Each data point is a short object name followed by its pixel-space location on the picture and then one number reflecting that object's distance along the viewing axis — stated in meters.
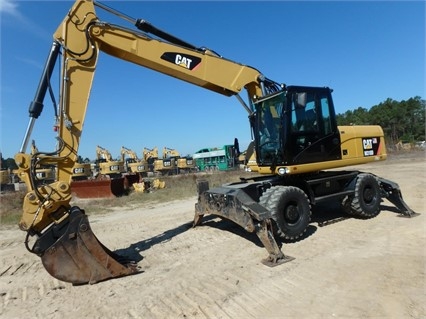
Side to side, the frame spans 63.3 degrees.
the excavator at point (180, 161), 33.44
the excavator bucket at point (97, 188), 14.23
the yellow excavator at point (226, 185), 4.60
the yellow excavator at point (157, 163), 31.95
